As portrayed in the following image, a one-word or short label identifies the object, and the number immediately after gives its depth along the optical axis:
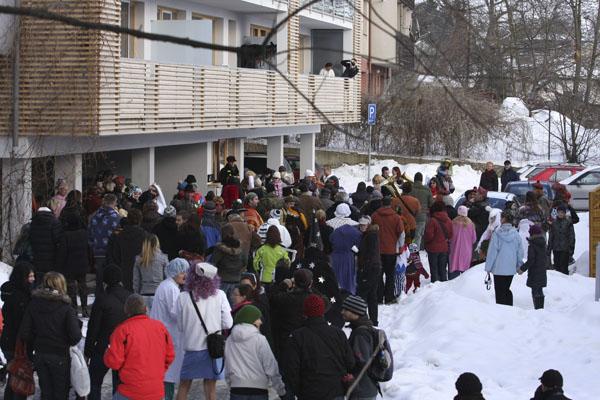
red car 36.69
